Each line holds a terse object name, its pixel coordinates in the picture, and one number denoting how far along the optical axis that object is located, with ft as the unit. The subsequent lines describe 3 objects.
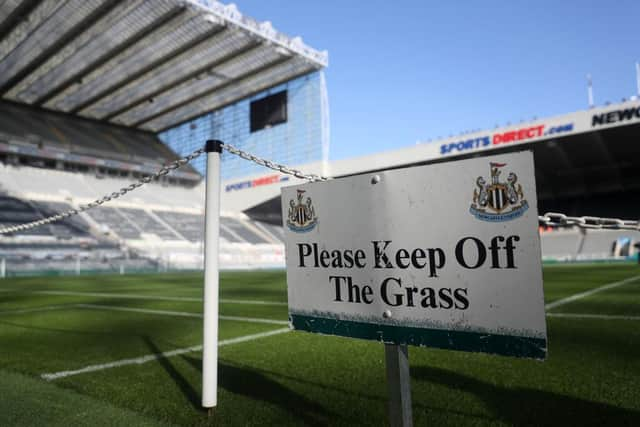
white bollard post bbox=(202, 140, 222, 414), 8.00
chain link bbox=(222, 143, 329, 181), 7.61
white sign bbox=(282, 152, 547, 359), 4.78
